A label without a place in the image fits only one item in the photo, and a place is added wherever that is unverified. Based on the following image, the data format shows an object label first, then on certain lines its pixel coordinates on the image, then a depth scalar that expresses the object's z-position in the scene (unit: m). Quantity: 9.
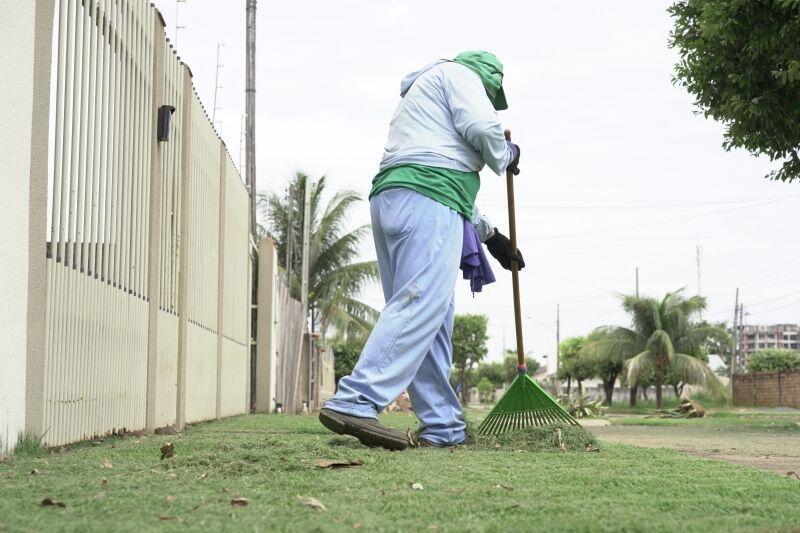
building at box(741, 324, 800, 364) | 190.09
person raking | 4.22
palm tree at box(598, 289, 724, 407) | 37.34
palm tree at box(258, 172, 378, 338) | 27.34
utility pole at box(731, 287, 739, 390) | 54.28
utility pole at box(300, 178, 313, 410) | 22.41
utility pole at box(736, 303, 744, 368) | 70.55
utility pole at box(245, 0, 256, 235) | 18.87
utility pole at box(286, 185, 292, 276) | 26.09
